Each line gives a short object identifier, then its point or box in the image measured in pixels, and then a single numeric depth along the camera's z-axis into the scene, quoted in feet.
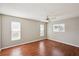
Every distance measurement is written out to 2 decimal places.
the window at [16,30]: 6.20
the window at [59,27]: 7.89
